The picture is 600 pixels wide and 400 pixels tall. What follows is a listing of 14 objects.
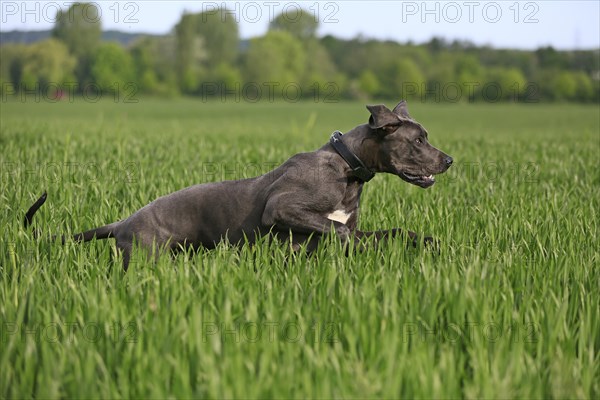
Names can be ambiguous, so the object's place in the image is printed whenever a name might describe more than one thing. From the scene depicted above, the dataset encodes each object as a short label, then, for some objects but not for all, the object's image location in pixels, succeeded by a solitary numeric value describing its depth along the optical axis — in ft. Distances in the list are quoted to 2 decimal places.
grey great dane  14.57
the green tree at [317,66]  343.67
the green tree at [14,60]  317.22
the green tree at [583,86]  362.33
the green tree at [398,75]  359.66
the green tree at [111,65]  367.66
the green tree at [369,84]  354.95
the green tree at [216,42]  377.71
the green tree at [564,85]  356.38
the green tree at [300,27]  419.23
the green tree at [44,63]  312.50
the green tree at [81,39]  379.55
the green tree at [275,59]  307.58
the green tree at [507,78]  306.47
